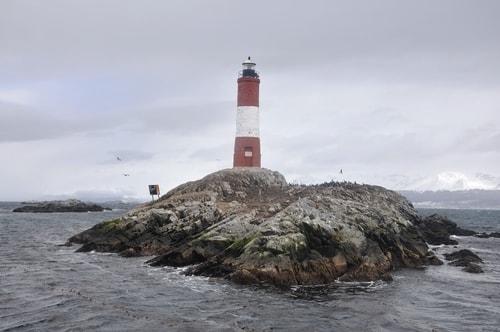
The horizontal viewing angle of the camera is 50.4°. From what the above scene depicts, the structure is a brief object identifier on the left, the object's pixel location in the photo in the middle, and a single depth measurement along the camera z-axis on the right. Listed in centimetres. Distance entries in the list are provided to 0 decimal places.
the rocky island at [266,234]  2658
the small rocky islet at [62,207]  10044
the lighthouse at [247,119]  4997
